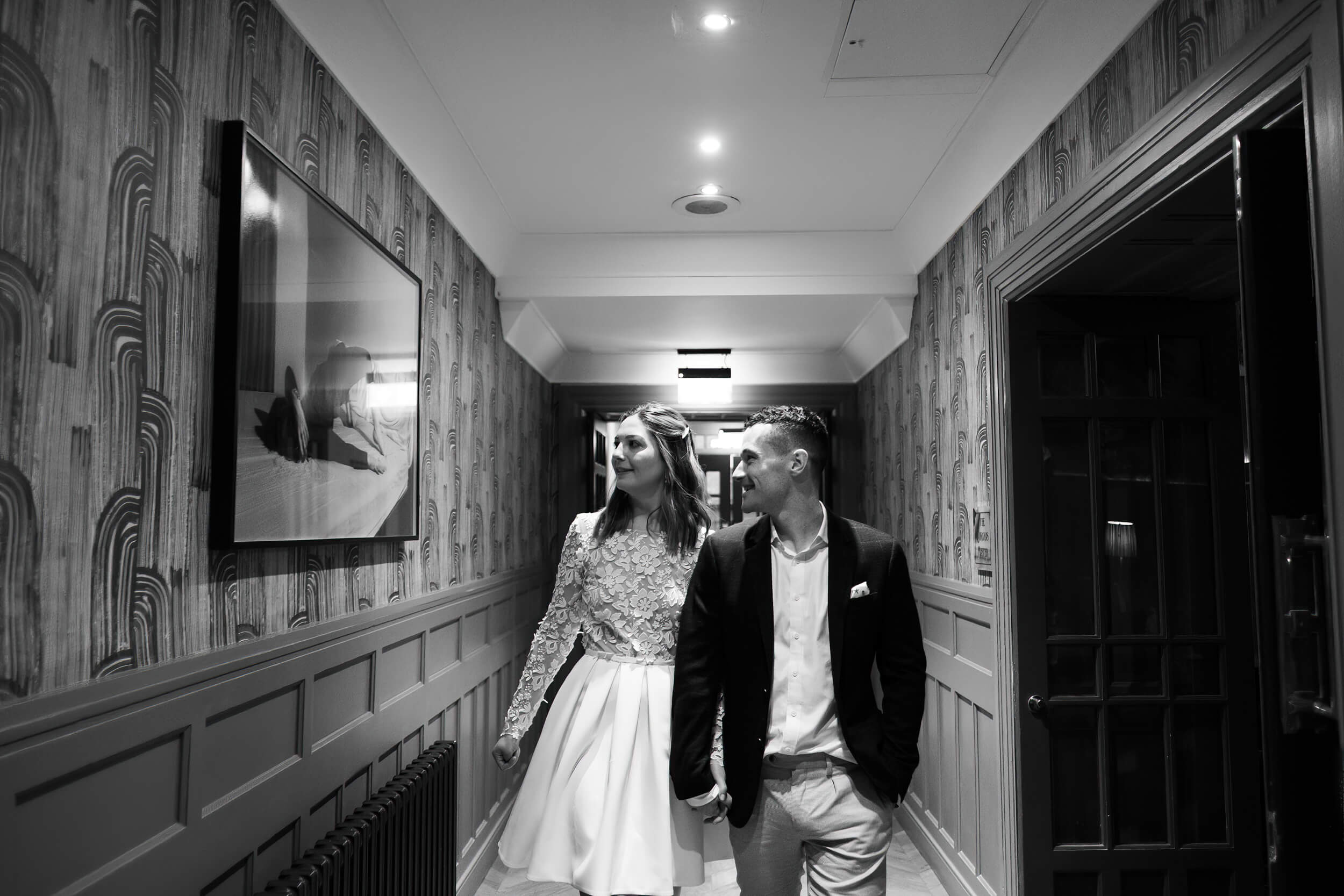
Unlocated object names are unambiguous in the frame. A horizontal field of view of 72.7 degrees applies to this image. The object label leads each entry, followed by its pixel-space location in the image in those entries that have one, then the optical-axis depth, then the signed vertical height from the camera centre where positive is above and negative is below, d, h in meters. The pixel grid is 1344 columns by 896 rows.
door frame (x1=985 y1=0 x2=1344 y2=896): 1.32 +0.64
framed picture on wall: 1.62 +0.27
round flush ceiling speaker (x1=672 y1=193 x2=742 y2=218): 3.44 +1.11
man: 1.98 -0.44
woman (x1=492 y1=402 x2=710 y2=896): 2.15 -0.51
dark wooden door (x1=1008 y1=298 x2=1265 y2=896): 2.64 -0.33
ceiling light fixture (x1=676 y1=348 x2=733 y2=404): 5.38 +0.61
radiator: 1.77 -0.79
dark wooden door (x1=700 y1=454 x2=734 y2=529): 7.41 +0.07
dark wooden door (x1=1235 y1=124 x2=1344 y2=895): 1.40 -0.06
